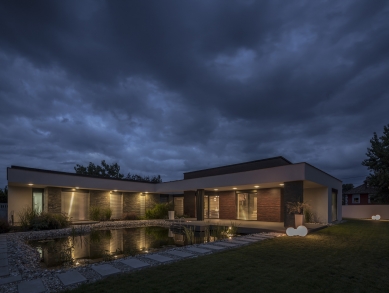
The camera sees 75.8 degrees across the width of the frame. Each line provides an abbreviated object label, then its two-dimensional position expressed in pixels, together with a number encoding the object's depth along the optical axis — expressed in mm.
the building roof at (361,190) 28428
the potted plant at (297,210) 10820
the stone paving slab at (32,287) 3838
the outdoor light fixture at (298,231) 9656
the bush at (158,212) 19516
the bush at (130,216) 18748
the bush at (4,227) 11447
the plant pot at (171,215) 17872
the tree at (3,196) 20586
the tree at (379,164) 21172
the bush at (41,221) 12297
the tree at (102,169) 37031
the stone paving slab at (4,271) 4926
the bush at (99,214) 17469
